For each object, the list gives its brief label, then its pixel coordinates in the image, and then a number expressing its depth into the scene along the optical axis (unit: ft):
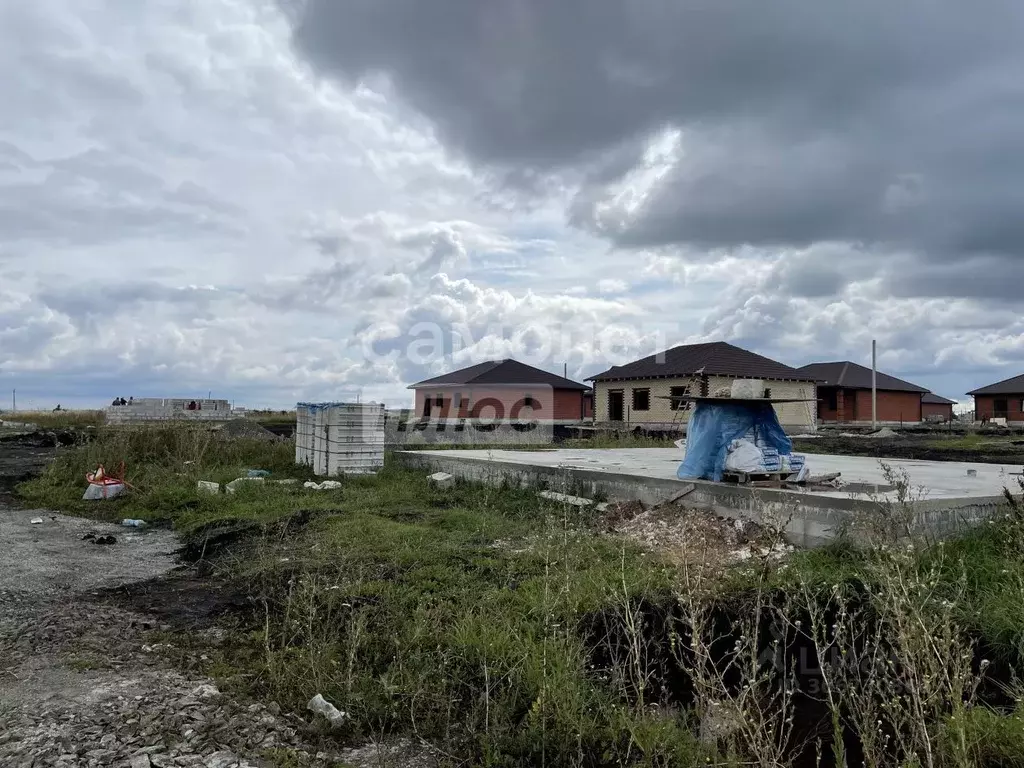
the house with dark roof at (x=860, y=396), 115.65
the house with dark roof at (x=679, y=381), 85.30
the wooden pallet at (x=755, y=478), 24.25
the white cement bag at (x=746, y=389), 24.12
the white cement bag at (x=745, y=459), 24.20
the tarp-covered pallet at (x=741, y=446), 24.38
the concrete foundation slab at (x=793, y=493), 20.20
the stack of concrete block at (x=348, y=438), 38.68
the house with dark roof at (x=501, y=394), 96.53
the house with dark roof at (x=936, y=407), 146.51
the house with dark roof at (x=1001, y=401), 123.75
